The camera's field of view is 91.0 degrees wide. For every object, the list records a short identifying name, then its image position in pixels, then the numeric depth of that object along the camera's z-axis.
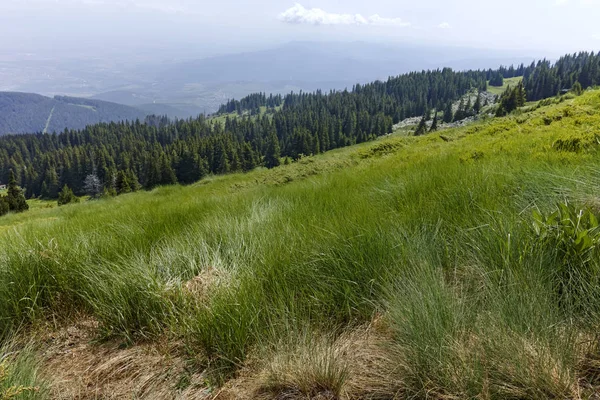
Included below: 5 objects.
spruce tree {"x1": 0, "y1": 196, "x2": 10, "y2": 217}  54.17
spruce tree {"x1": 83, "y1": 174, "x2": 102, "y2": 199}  94.19
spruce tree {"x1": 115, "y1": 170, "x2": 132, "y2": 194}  68.57
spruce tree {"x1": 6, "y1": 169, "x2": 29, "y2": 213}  56.09
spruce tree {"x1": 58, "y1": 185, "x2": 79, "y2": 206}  72.19
